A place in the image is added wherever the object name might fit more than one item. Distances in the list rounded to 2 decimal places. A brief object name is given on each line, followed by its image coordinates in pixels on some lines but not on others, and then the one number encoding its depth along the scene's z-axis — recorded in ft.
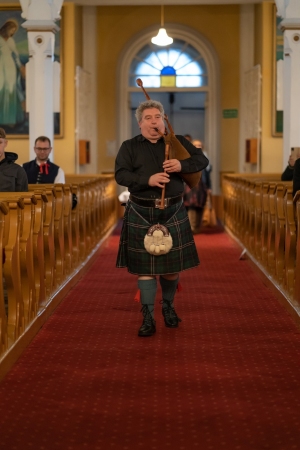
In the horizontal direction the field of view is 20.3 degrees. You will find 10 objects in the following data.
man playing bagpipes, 17.97
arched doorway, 60.75
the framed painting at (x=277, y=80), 55.42
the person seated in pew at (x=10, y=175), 22.59
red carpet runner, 12.03
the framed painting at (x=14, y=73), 54.80
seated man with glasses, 30.89
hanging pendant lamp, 49.32
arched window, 60.90
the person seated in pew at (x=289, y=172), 34.36
